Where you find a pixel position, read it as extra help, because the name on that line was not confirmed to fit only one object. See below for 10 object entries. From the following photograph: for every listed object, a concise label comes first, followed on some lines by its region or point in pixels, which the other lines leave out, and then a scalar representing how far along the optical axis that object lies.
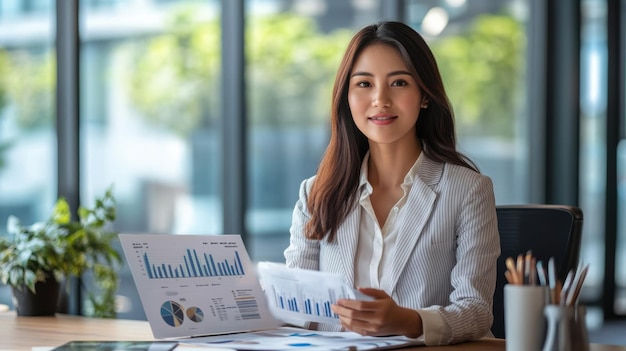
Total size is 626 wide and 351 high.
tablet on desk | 2.28
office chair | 2.76
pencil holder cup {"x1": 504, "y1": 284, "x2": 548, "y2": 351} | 2.16
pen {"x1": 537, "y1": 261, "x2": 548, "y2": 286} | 2.17
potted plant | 3.07
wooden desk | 2.44
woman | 2.62
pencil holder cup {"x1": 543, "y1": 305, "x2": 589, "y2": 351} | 2.11
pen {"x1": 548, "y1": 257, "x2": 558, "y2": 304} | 2.16
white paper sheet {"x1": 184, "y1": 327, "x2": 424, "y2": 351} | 2.33
